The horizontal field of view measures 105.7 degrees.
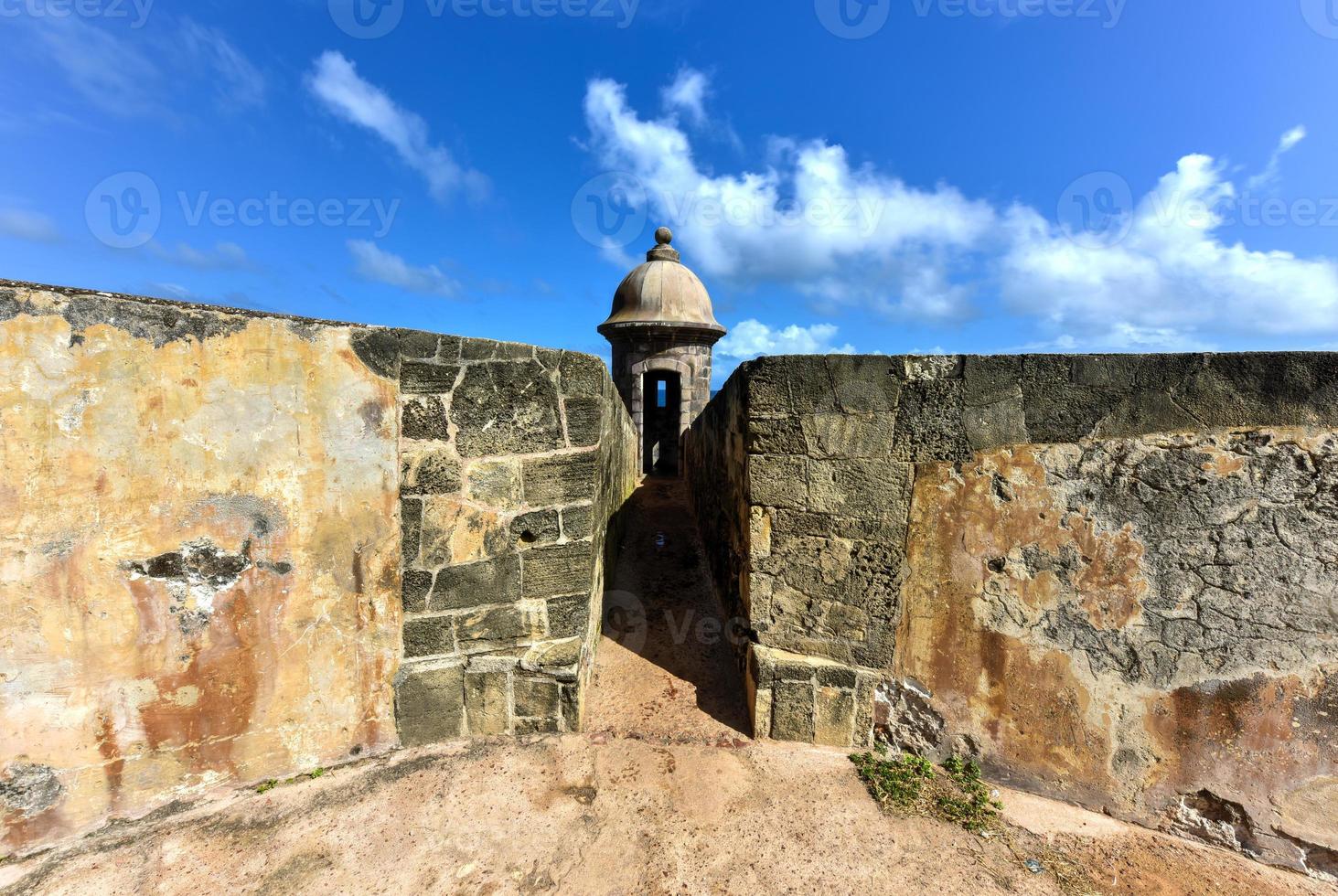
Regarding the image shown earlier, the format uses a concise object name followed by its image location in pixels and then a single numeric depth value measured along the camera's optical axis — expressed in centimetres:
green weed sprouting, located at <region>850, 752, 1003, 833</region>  244
